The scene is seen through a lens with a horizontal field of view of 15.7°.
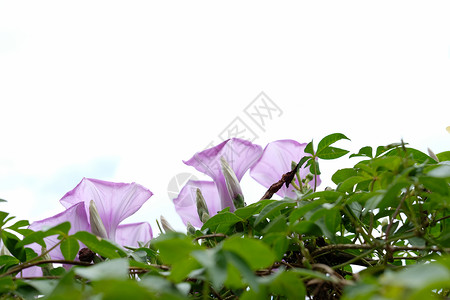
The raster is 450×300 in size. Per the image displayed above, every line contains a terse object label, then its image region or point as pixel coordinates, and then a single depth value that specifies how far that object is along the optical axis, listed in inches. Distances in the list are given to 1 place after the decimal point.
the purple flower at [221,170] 52.0
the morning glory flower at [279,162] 53.1
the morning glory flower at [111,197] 52.6
